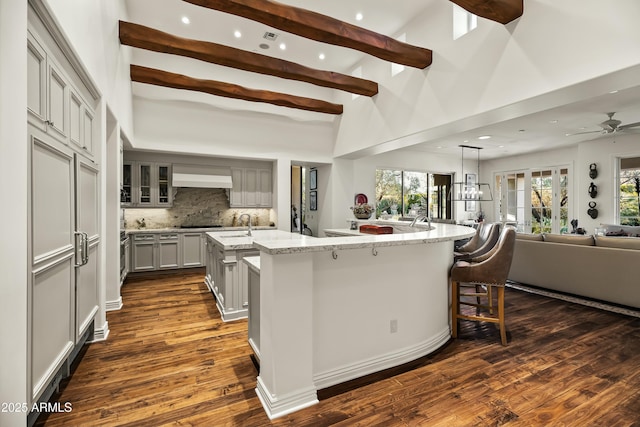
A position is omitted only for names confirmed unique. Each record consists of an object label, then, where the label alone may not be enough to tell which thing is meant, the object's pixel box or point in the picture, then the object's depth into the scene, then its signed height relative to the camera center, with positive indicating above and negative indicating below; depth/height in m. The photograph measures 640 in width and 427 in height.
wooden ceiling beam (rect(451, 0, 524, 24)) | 3.03 +2.00
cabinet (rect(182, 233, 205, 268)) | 6.36 -0.80
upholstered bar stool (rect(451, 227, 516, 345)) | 2.97 -0.57
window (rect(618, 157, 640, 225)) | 6.85 +0.47
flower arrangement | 5.62 +0.00
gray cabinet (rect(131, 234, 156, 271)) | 5.93 -0.80
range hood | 6.36 +0.70
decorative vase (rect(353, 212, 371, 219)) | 5.63 -0.09
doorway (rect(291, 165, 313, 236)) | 8.78 +0.07
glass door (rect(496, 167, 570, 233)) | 8.28 +0.35
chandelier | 9.53 +0.73
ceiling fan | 4.89 +1.36
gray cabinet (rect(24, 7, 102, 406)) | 1.67 -0.03
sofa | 3.83 -0.71
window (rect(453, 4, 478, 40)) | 4.07 +2.47
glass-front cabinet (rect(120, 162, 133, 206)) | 6.11 +0.58
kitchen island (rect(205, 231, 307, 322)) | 3.61 -0.77
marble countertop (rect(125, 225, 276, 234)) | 6.07 -0.38
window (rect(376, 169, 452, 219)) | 9.47 +0.58
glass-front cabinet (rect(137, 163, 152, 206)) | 6.27 +0.50
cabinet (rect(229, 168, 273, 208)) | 7.02 +0.50
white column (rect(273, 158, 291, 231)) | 6.86 +0.39
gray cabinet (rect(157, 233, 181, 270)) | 6.13 -0.79
